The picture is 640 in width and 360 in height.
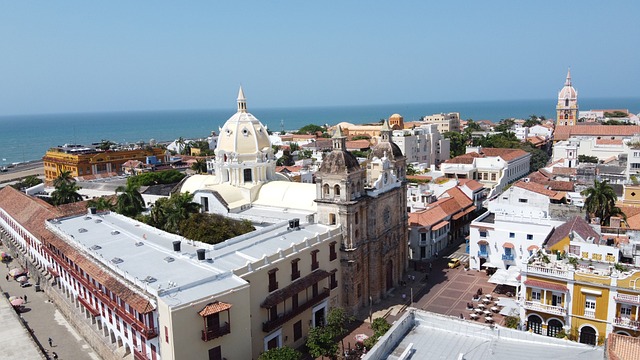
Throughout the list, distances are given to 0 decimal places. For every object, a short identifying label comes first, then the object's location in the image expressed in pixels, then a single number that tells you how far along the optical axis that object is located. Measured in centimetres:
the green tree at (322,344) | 3234
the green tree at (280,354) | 2911
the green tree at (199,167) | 9910
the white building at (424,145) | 10650
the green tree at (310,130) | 18615
